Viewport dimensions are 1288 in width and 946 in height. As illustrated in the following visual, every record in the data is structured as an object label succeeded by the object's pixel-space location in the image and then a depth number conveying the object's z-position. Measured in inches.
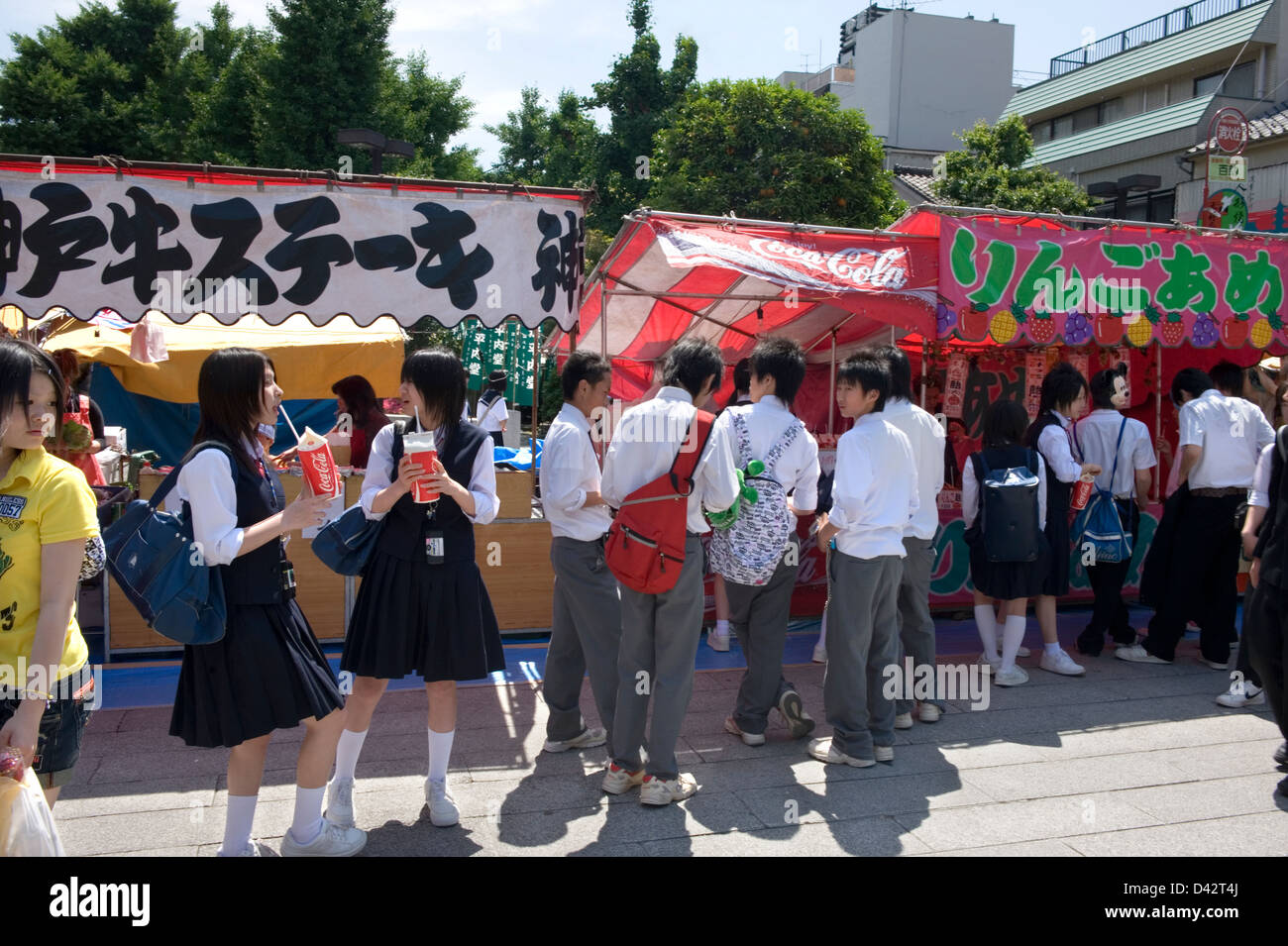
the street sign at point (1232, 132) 371.2
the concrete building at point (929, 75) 1280.8
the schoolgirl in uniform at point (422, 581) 132.3
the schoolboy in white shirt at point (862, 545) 161.5
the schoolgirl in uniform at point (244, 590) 106.8
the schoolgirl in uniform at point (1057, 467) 217.9
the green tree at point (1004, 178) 698.8
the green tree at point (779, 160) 610.9
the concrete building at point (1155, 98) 835.4
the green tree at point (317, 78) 644.1
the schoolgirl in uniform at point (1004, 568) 207.8
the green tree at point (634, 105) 770.8
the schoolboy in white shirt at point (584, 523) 162.4
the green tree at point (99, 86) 750.5
